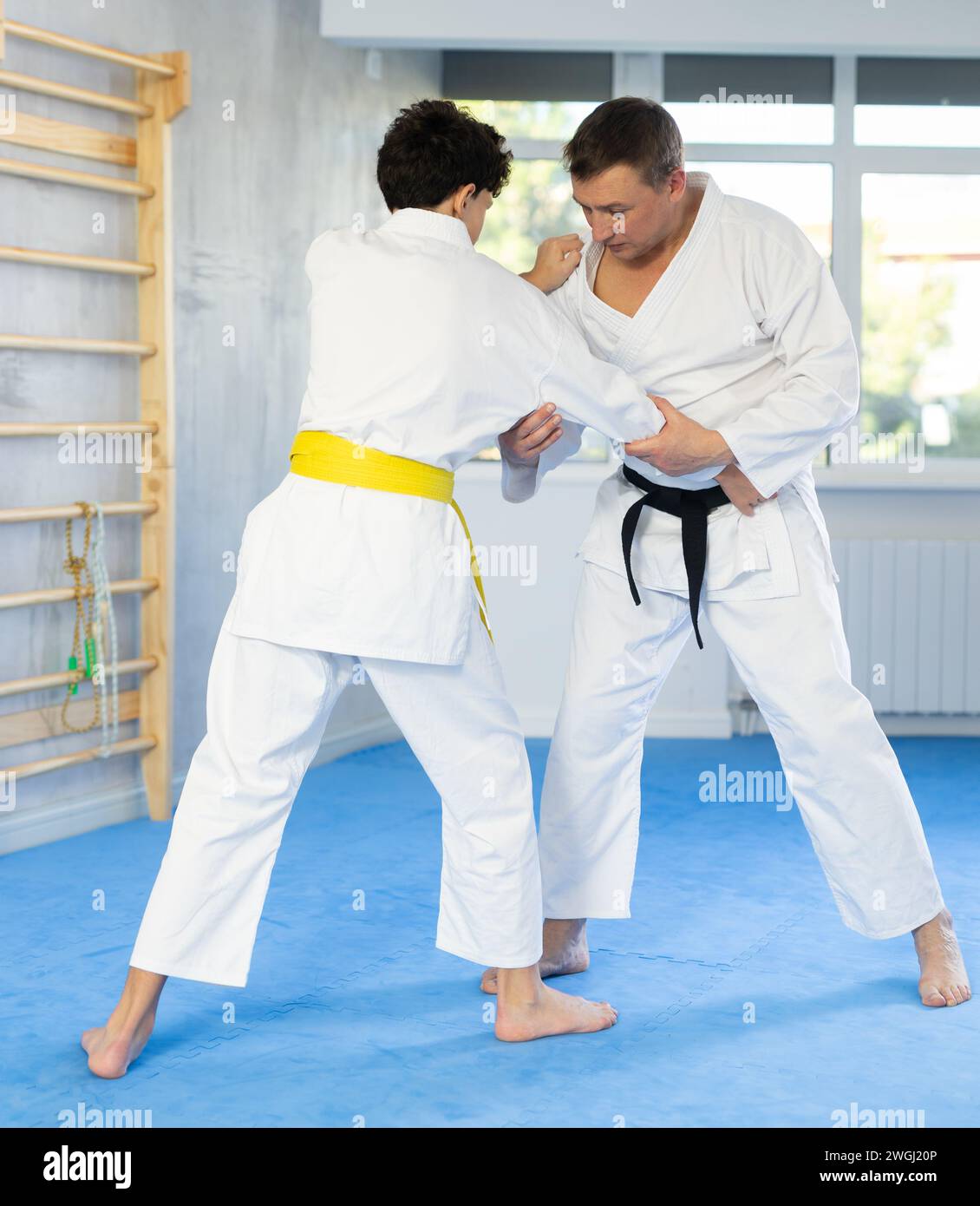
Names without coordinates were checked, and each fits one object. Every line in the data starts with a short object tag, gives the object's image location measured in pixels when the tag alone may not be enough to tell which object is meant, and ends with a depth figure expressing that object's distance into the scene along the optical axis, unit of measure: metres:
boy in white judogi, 1.94
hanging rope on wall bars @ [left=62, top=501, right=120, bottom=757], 3.43
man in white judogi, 2.22
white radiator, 4.84
